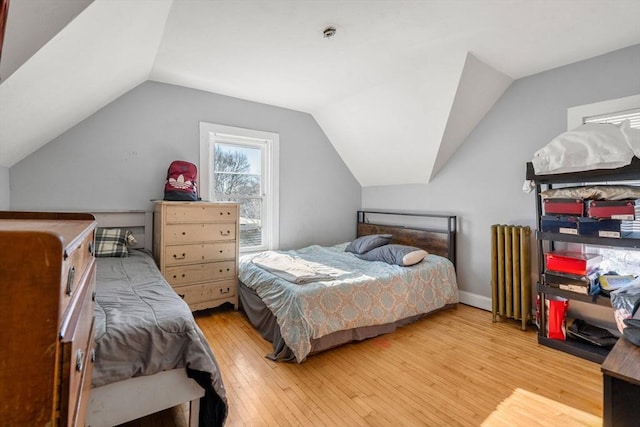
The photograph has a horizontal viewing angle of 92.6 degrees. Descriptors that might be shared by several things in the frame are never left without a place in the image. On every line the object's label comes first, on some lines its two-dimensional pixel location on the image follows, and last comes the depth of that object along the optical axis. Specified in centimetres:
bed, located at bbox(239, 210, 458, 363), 223
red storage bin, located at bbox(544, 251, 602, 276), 227
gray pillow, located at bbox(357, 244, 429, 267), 304
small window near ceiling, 232
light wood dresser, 282
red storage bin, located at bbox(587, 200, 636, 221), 201
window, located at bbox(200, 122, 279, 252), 347
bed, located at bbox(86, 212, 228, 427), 123
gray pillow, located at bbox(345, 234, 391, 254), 352
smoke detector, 218
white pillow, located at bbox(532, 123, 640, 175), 204
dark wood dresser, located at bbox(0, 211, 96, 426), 49
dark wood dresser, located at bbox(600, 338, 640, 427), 121
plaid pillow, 270
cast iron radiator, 271
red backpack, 296
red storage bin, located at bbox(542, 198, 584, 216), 223
